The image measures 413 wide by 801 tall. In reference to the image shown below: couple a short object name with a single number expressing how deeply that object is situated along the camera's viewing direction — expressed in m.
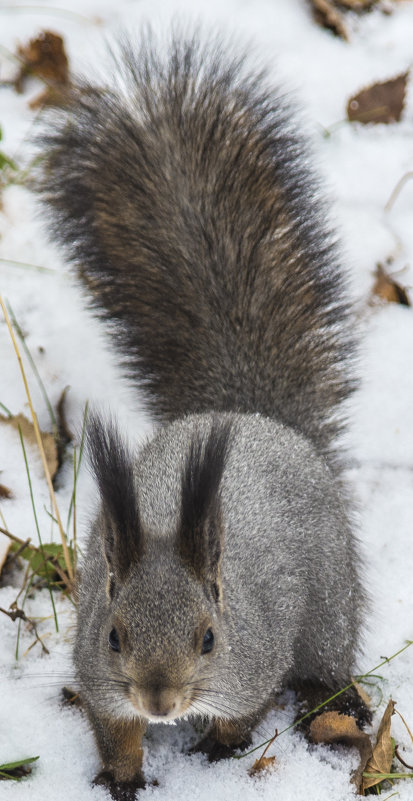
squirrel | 4.13
